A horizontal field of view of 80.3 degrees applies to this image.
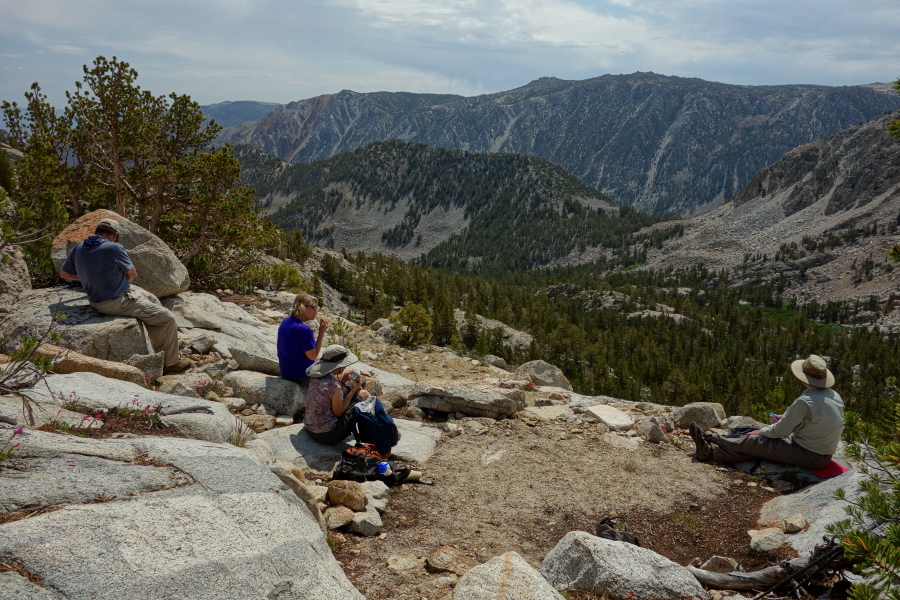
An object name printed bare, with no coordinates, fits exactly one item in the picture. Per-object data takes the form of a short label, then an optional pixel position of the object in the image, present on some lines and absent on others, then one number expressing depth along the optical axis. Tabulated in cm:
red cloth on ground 746
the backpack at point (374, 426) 722
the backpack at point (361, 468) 664
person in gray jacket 743
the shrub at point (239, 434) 604
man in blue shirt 870
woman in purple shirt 845
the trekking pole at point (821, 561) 440
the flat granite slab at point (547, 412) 1042
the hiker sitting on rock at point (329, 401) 741
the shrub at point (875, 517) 289
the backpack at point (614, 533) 550
